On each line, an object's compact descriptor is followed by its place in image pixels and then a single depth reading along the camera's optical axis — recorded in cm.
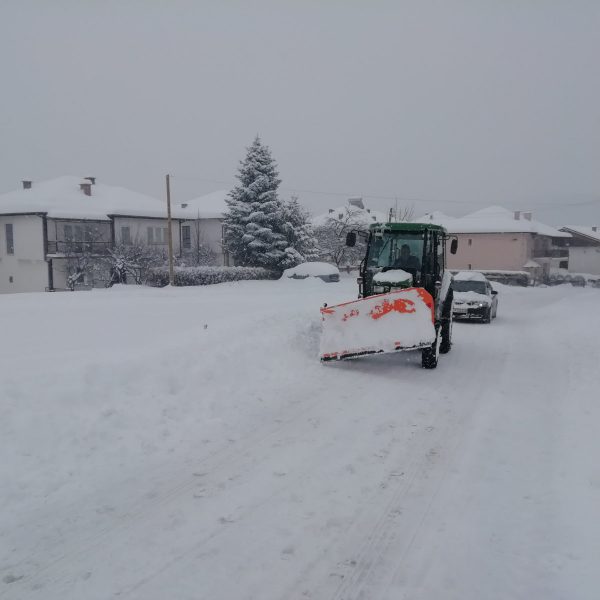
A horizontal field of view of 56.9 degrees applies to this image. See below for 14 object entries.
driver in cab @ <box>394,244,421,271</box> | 1122
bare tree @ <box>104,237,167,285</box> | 3359
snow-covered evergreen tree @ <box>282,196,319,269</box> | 3566
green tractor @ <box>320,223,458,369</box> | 977
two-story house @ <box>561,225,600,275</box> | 6514
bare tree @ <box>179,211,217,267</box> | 4178
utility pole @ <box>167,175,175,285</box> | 3030
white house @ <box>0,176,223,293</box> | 3562
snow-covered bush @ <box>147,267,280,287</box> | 3170
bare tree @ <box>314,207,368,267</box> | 4600
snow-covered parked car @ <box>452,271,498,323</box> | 1800
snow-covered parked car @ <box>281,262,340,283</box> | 3369
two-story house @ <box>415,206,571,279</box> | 5512
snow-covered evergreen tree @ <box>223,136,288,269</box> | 3488
